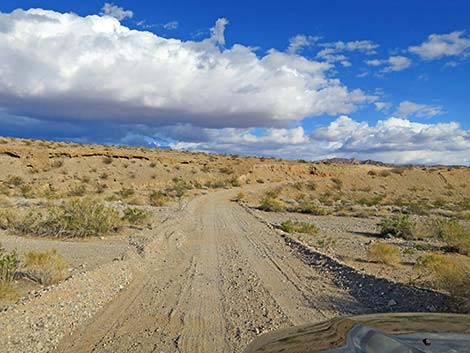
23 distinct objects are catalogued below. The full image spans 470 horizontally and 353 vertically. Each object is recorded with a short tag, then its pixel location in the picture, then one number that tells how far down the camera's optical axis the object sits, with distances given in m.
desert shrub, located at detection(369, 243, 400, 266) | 16.84
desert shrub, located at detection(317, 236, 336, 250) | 19.99
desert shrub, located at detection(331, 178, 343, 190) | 73.25
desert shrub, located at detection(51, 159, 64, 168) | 63.62
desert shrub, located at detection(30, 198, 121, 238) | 20.88
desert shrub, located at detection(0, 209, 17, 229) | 22.77
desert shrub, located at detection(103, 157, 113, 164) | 68.91
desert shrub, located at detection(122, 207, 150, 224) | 24.84
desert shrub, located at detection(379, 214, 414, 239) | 25.97
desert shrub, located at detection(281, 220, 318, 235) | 24.69
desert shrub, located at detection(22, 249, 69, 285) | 12.00
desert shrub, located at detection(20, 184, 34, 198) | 42.57
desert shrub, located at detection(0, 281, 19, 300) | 10.30
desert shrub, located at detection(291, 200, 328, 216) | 38.41
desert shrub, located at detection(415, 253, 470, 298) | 10.18
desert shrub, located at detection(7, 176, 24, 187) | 53.00
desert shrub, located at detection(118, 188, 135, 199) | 45.45
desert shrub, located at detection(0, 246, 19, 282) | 11.38
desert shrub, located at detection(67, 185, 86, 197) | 46.69
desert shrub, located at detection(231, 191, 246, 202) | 47.26
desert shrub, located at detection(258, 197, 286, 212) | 38.97
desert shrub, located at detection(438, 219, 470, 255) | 20.38
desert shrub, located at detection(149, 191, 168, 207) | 38.81
